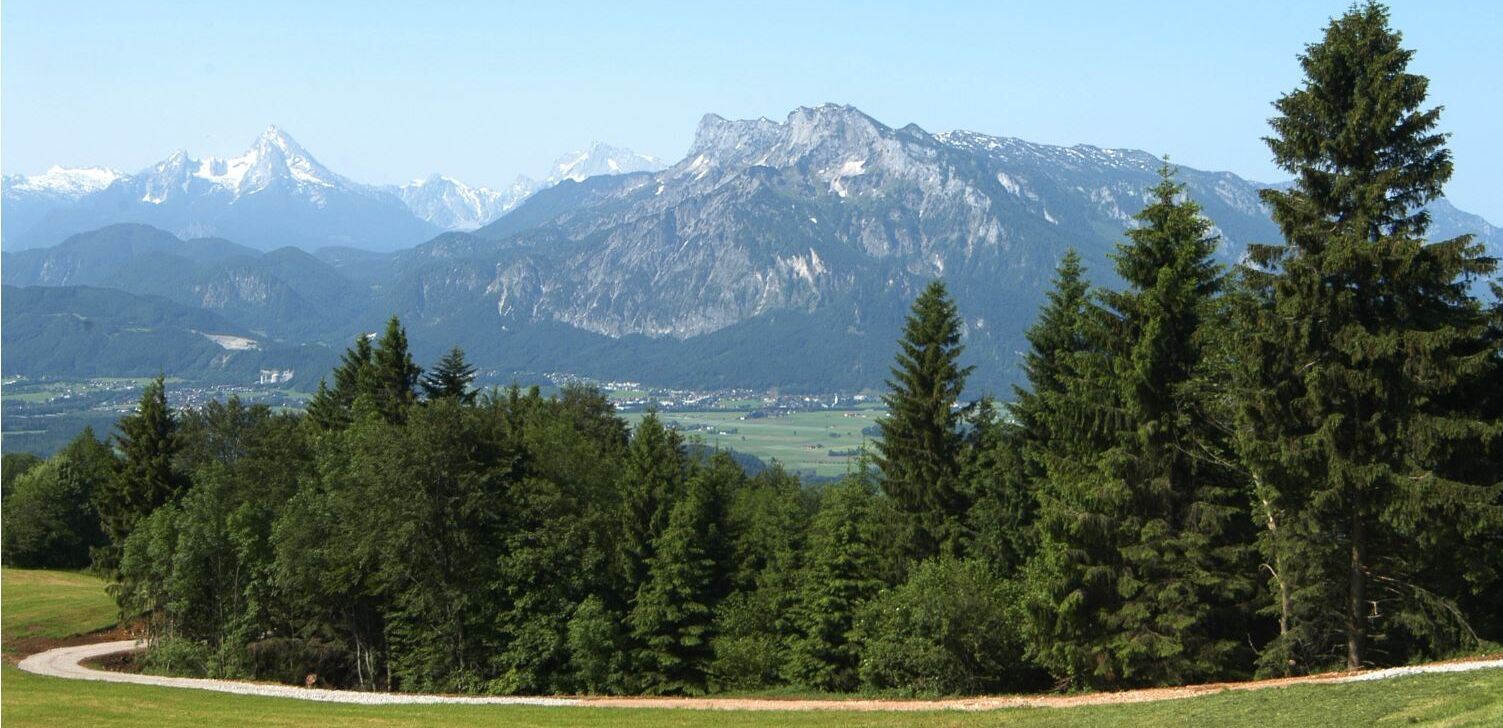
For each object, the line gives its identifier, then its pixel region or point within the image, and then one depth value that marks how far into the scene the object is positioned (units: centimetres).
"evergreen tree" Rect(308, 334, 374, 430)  7331
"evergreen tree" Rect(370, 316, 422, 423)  7175
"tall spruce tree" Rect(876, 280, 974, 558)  5334
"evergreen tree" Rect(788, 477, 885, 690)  5281
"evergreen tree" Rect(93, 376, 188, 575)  7631
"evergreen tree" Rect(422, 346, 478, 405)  7281
